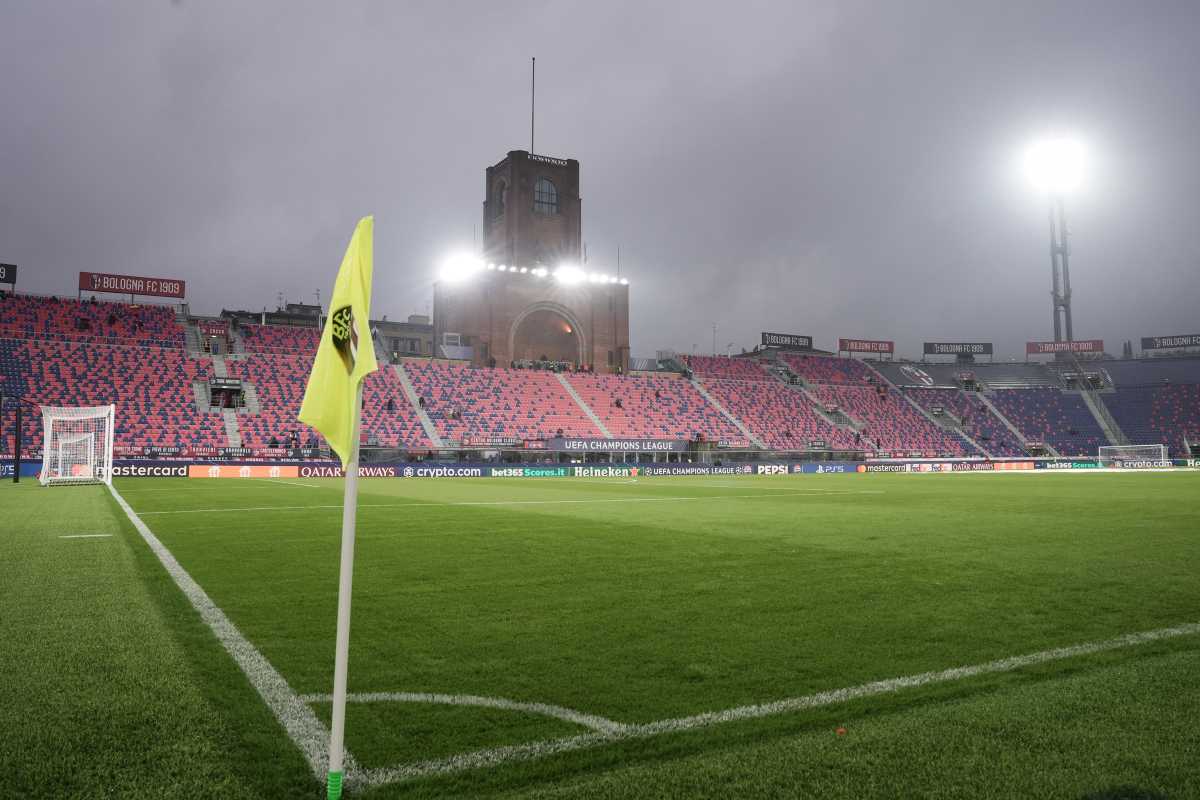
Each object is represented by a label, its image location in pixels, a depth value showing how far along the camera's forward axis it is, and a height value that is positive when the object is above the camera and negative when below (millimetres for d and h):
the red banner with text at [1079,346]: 84312 +11098
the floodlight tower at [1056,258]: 77588 +20403
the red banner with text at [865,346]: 85562 +11341
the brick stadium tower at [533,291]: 69188 +14615
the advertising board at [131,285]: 57094 +12271
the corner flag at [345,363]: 3121 +339
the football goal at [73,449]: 28359 -267
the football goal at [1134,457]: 60031 -976
